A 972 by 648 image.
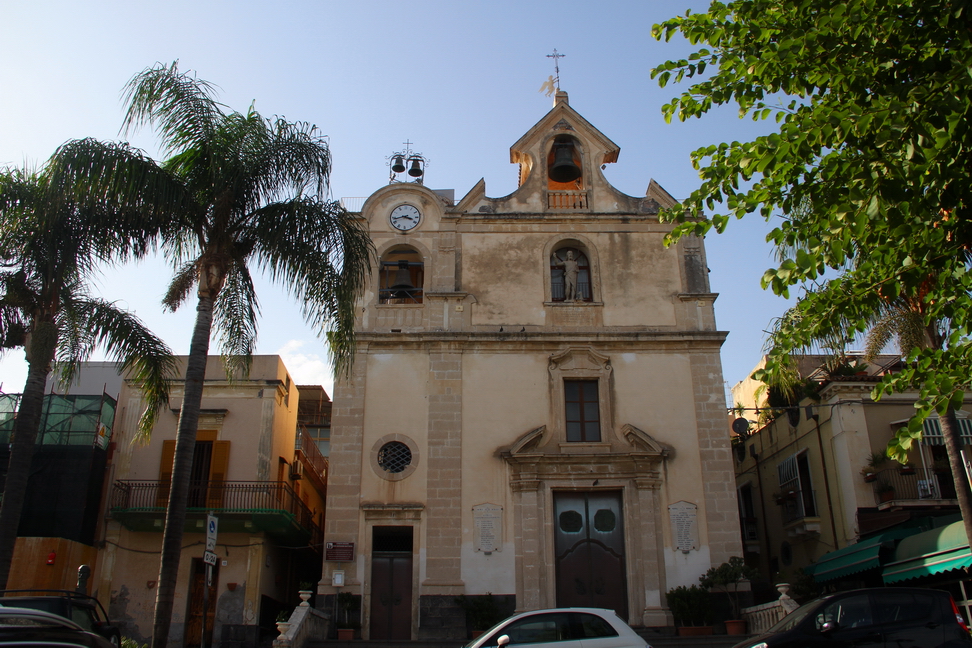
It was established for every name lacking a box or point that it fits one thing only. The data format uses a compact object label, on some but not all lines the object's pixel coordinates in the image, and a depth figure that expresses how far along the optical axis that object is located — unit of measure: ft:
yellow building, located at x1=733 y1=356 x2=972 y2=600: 64.90
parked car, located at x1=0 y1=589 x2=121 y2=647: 36.42
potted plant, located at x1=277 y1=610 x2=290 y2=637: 52.08
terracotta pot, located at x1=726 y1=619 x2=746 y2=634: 57.98
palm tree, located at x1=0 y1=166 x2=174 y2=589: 46.80
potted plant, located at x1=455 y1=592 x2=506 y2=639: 60.49
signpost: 37.76
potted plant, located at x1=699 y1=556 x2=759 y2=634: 61.31
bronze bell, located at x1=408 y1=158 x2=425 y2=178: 84.48
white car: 36.14
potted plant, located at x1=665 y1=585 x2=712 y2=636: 60.75
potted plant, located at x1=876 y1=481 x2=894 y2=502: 66.31
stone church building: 63.67
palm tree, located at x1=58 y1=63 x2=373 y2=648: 46.68
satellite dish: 74.79
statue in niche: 73.87
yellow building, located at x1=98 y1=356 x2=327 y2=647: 64.85
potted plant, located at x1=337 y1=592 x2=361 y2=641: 60.85
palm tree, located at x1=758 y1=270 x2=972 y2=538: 26.84
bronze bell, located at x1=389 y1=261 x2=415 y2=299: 73.46
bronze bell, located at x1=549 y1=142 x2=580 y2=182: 78.57
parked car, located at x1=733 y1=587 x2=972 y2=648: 34.78
